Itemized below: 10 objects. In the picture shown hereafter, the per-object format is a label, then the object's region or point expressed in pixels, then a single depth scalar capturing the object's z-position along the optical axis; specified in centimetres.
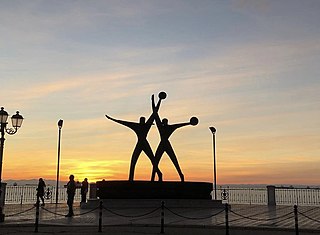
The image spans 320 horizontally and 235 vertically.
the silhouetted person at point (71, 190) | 1611
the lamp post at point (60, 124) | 2911
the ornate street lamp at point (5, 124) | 1460
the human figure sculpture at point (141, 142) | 2130
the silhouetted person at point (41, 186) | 2132
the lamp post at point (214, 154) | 3158
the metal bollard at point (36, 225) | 1180
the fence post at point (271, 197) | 2502
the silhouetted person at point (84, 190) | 2302
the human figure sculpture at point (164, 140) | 2161
